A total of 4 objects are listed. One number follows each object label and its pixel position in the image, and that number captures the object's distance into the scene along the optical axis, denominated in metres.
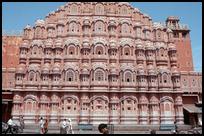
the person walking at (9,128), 18.76
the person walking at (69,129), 20.90
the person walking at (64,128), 19.83
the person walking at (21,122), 25.92
